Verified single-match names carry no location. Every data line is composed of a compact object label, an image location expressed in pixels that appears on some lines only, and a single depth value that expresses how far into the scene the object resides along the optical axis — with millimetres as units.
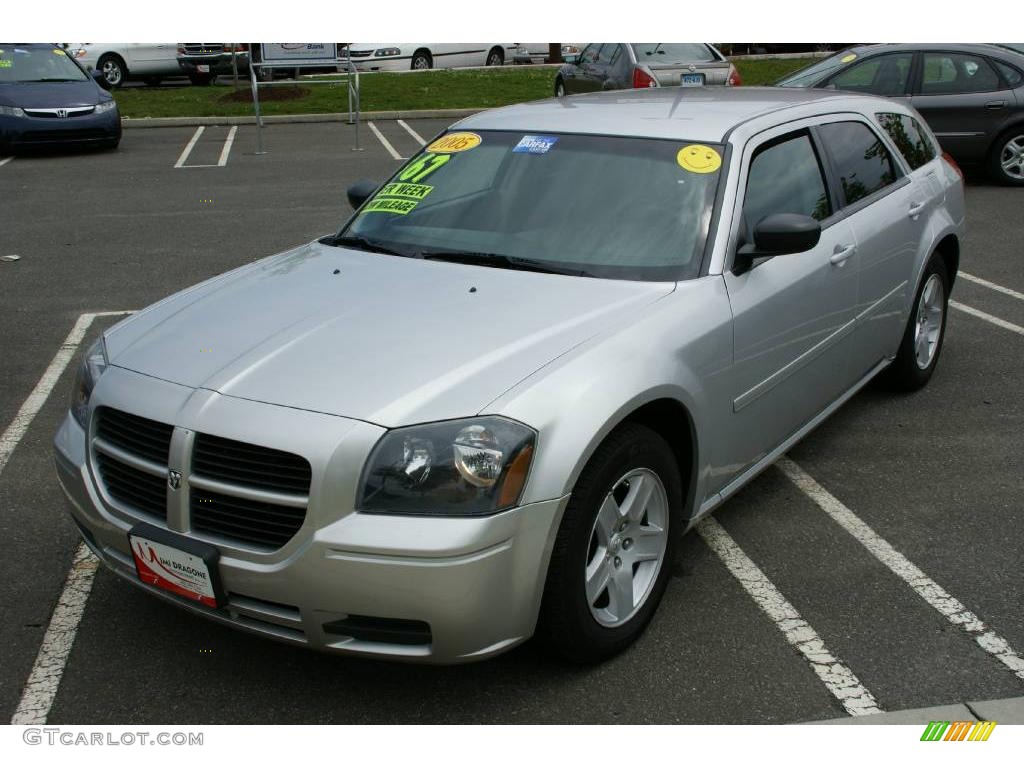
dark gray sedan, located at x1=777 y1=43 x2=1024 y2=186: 11914
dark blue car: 14719
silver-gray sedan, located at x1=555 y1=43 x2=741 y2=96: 15328
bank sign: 16359
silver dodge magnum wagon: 2893
